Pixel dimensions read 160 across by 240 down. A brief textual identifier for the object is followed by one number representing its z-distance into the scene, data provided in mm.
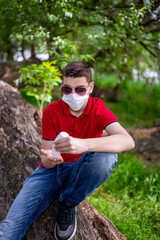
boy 1586
